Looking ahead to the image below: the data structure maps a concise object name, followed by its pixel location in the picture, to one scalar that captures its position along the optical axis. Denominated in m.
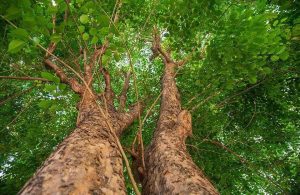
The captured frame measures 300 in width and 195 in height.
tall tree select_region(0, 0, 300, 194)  1.58
